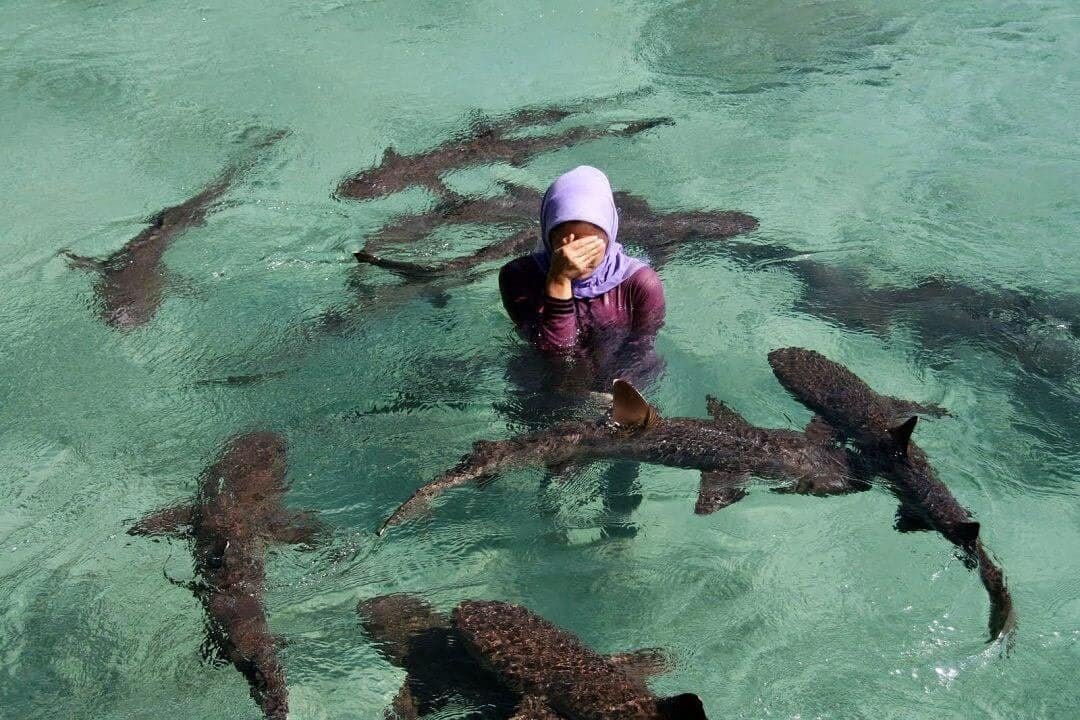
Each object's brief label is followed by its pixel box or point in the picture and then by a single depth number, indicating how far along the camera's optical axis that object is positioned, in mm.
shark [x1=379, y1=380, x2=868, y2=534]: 4887
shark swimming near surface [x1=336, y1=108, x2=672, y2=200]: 8922
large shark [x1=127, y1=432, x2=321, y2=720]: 4500
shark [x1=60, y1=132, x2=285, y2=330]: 7234
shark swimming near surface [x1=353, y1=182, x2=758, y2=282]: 7395
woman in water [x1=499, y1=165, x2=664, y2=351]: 5113
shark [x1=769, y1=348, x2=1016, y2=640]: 4566
